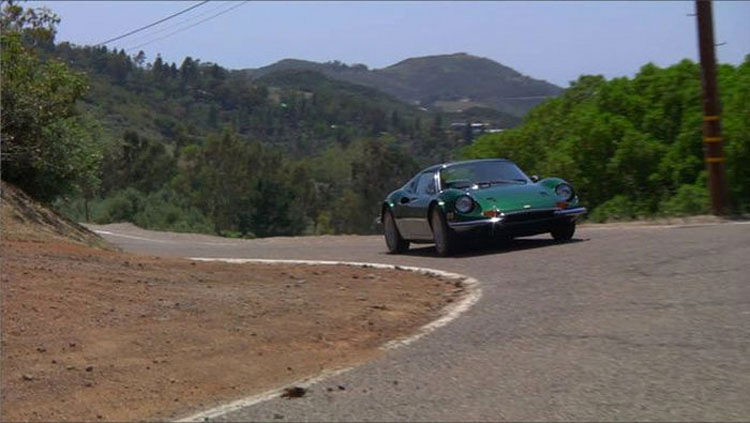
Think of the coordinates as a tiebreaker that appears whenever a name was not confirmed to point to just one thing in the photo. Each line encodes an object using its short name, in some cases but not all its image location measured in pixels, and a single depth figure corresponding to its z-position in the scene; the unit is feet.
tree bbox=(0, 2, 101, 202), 53.01
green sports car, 48.70
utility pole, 57.77
